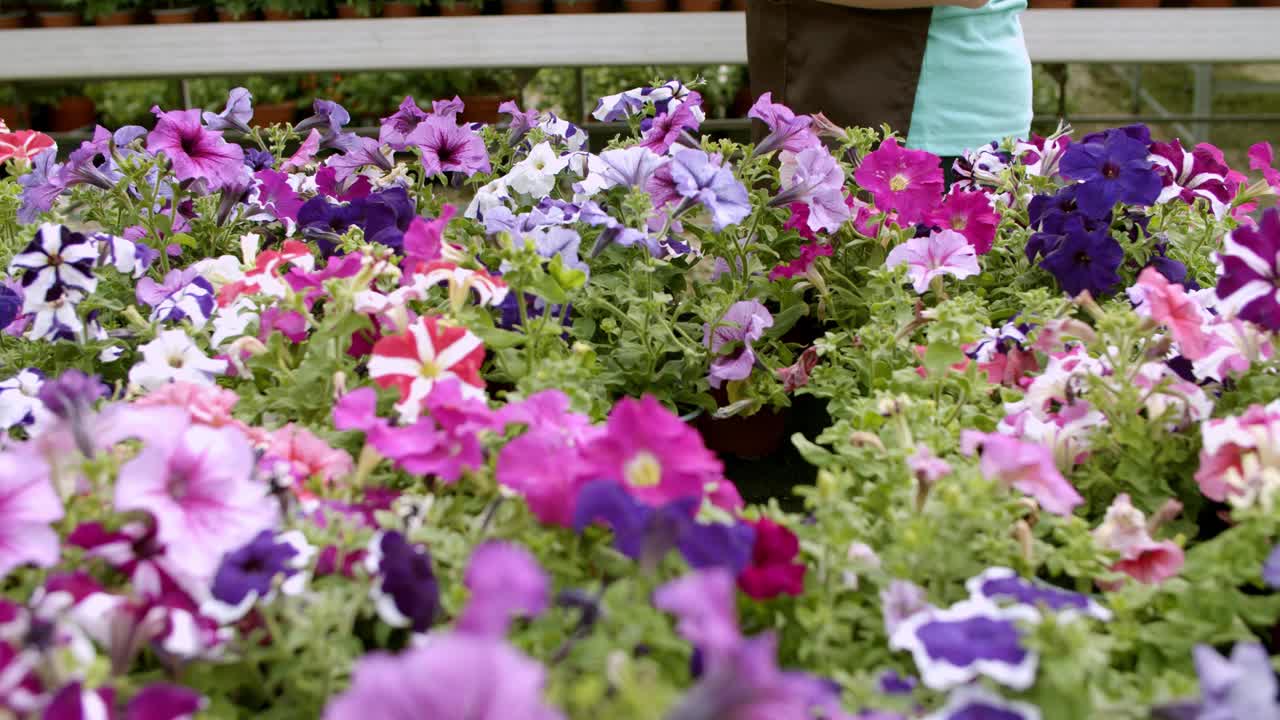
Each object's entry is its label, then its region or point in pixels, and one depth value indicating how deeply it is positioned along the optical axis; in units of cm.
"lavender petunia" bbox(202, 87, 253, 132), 141
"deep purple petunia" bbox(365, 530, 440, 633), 63
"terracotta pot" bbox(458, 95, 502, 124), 455
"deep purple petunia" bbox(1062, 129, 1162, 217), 119
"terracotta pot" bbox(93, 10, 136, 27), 386
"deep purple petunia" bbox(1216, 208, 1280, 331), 82
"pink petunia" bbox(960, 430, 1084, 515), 73
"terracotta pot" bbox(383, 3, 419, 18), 386
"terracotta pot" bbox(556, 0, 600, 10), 373
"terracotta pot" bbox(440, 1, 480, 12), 397
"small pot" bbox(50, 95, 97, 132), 487
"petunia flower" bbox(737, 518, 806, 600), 66
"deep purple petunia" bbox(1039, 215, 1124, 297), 120
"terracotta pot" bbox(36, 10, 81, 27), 399
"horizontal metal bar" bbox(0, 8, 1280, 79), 311
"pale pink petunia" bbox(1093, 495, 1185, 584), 76
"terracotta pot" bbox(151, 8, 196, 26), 386
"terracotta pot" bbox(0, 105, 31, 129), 400
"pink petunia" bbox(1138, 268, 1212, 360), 87
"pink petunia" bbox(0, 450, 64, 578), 59
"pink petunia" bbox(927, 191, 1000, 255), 127
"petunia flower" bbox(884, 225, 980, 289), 114
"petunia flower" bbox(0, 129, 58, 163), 143
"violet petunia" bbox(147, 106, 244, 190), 124
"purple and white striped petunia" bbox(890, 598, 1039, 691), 58
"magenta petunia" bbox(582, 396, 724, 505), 65
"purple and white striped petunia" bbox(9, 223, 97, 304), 96
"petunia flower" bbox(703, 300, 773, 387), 117
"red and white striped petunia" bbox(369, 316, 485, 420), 79
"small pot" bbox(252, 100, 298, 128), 451
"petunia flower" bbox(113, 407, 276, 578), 60
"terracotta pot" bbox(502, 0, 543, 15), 368
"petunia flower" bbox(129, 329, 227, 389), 93
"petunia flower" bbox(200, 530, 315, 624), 61
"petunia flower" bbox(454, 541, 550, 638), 46
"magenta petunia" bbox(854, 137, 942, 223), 125
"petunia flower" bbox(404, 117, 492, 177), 133
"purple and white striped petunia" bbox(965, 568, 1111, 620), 65
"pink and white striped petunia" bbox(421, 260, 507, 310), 89
